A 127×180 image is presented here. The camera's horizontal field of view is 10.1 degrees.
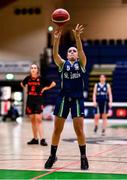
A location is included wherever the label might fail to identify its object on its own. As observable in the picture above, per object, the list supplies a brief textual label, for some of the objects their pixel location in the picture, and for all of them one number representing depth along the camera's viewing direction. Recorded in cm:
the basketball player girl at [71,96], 1192
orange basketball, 1201
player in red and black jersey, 1773
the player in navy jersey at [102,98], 2290
